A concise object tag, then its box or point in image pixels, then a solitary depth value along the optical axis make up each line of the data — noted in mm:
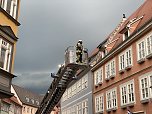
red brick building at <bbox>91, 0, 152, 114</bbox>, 20719
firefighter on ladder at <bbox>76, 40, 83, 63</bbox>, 12406
